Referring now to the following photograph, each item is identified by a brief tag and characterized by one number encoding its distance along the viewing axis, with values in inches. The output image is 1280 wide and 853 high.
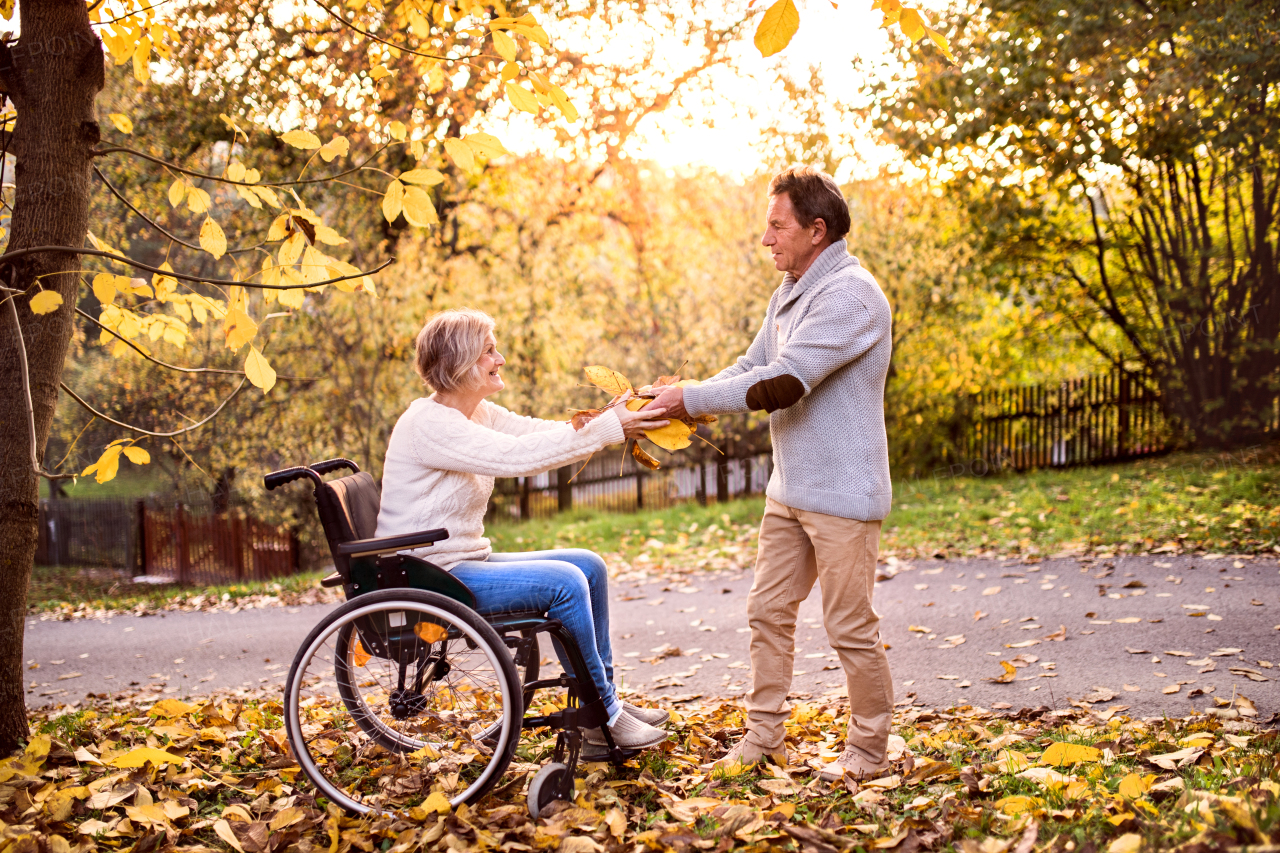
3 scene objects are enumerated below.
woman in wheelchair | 113.3
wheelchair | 104.3
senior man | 111.8
